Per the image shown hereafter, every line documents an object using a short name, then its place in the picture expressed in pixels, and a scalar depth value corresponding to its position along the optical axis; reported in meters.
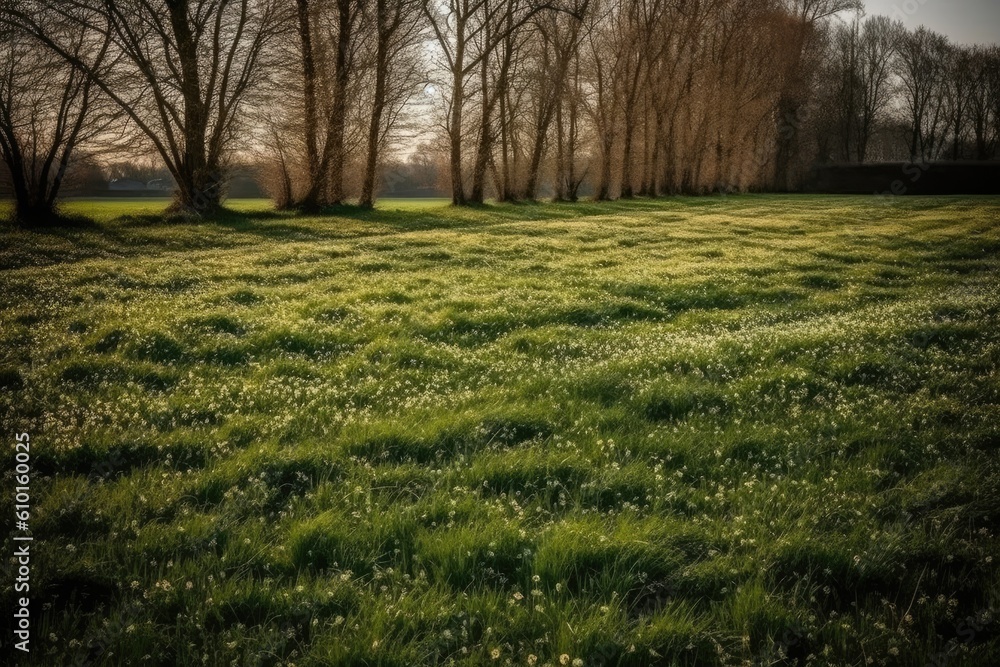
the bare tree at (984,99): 80.19
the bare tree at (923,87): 84.00
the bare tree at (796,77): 68.25
